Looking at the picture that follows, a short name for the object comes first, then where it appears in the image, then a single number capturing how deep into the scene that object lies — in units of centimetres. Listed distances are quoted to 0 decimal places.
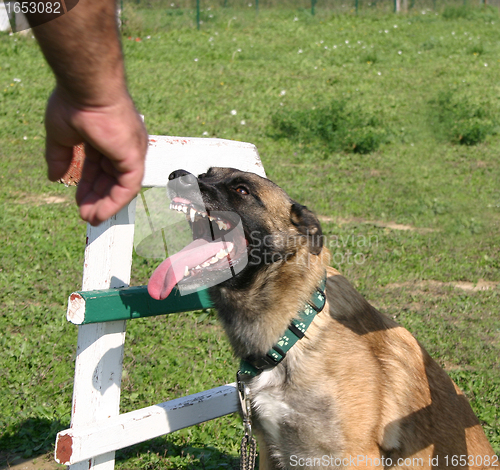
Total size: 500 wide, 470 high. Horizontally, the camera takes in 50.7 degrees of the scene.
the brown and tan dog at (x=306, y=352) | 226
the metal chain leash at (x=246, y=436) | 228
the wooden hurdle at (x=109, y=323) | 215
